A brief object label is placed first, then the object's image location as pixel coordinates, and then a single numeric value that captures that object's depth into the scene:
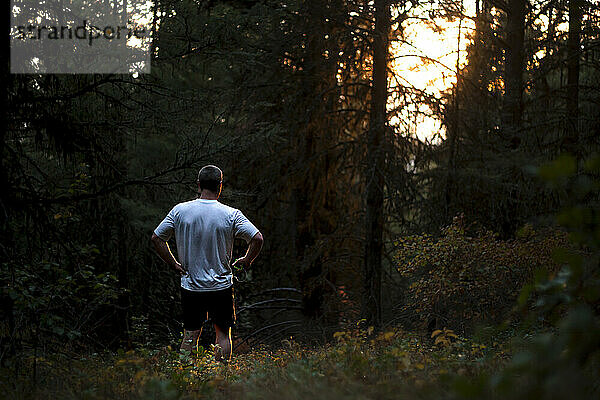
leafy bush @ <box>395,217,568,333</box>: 9.45
